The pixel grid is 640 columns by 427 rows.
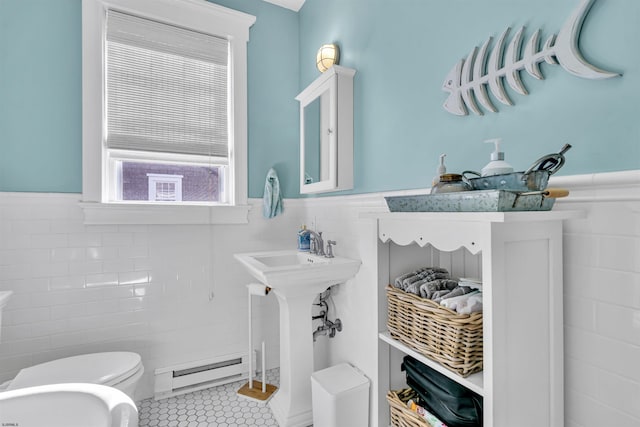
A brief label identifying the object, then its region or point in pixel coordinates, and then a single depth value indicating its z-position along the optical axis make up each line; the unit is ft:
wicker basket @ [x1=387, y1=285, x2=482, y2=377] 2.92
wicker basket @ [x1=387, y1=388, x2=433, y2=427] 3.56
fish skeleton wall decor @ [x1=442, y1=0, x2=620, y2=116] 2.77
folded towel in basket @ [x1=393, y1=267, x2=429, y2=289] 4.03
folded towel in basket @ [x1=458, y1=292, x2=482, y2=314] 2.99
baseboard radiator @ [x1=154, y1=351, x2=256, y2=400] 6.61
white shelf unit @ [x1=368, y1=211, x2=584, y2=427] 2.62
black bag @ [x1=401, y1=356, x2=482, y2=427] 3.18
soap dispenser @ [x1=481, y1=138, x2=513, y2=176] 2.98
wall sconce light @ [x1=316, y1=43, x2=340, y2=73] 6.43
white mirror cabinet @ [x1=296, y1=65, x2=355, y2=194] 5.96
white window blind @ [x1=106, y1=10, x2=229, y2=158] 6.46
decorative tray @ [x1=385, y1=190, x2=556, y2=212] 2.55
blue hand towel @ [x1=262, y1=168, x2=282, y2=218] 7.45
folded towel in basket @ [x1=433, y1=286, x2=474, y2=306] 3.29
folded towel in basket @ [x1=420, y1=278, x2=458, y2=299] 3.51
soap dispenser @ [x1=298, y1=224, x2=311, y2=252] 6.91
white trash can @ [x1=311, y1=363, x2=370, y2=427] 4.66
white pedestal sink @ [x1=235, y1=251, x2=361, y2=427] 5.29
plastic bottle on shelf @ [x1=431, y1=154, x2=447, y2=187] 3.42
